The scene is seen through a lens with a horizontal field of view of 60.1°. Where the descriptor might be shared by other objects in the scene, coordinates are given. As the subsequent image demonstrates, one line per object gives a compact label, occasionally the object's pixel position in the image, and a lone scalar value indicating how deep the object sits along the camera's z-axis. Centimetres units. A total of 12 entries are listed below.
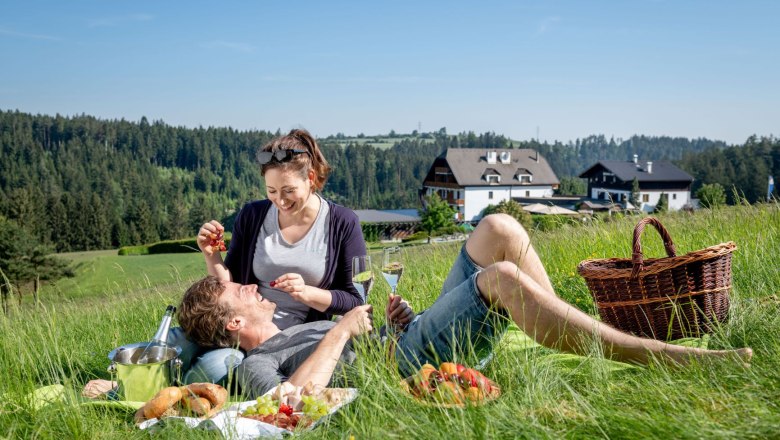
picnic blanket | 237
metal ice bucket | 272
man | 247
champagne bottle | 280
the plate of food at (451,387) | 203
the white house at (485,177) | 7062
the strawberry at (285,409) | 234
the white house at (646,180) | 6719
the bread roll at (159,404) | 238
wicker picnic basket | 309
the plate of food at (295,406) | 223
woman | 347
